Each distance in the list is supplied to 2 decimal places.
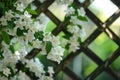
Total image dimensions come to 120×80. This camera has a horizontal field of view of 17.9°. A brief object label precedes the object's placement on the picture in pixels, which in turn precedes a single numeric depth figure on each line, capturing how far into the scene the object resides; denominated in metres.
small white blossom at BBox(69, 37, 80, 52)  0.97
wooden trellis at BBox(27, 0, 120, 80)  1.08
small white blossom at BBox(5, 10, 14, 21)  0.89
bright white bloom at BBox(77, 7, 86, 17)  0.98
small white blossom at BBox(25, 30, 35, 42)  0.90
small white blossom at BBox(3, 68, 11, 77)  0.91
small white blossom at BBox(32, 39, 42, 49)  0.91
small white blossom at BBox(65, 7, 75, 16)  0.97
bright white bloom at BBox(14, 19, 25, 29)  0.89
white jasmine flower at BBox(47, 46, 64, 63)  0.90
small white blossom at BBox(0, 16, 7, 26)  0.88
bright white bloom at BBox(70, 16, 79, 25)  0.97
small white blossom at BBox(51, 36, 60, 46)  0.90
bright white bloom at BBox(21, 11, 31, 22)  0.90
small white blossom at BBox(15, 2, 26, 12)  0.90
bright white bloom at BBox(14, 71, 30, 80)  0.95
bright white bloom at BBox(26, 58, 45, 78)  0.96
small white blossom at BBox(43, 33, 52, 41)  0.91
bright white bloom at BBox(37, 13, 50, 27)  1.05
